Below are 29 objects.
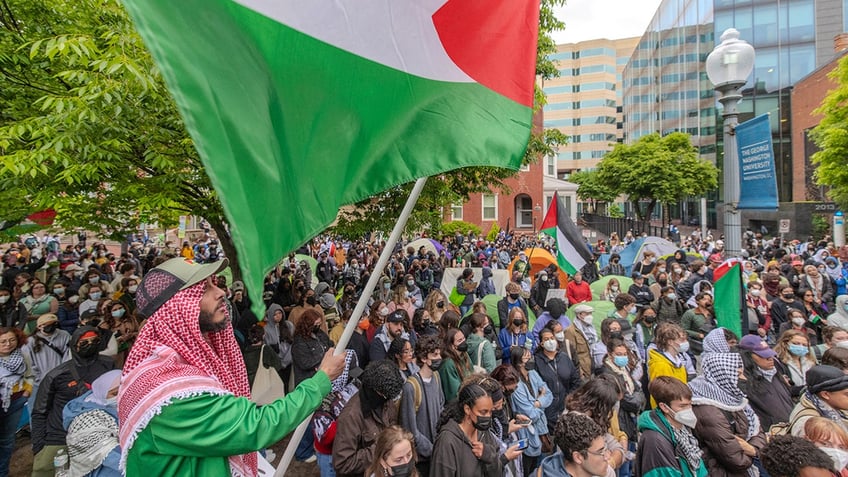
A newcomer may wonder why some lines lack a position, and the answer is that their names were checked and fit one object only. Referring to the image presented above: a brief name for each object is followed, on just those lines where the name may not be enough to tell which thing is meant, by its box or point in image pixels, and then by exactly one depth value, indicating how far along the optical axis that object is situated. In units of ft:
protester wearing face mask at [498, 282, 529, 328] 27.37
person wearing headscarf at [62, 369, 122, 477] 10.73
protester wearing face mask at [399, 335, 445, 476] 13.70
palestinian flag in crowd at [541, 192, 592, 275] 33.91
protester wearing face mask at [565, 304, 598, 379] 20.94
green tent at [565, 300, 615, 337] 27.55
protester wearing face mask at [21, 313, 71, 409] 18.86
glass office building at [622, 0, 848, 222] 132.16
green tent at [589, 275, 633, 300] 35.81
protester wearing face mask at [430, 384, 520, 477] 11.00
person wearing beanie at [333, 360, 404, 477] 11.96
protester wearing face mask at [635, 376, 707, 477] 11.41
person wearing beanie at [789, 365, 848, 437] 12.59
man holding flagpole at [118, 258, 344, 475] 6.16
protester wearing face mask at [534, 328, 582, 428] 18.19
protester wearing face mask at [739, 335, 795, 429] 15.57
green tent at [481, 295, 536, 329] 30.35
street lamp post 22.33
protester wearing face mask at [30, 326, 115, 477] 13.52
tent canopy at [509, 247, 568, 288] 47.01
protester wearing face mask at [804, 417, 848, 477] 10.36
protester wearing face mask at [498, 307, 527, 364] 22.95
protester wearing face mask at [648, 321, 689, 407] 17.29
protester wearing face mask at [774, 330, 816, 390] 17.54
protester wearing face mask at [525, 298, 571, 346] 22.62
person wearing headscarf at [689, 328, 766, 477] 11.89
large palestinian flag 4.72
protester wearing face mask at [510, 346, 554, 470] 15.61
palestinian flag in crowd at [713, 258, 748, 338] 23.99
